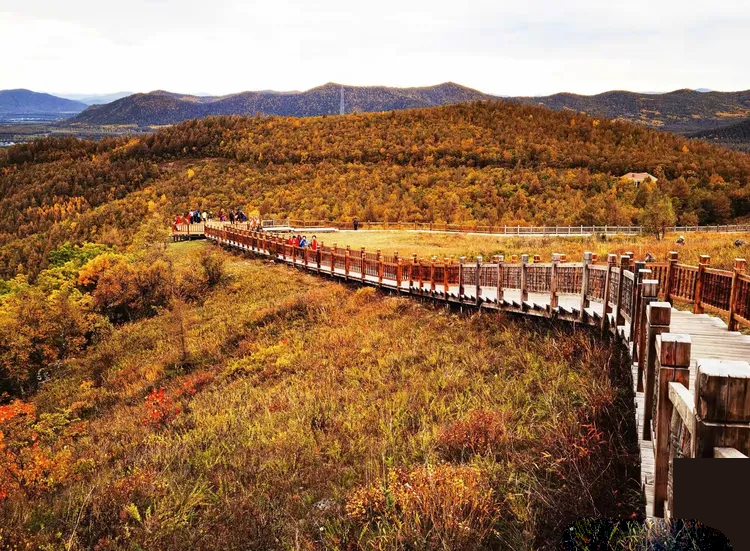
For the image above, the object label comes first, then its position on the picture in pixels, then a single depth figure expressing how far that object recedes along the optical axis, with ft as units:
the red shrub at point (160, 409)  31.01
